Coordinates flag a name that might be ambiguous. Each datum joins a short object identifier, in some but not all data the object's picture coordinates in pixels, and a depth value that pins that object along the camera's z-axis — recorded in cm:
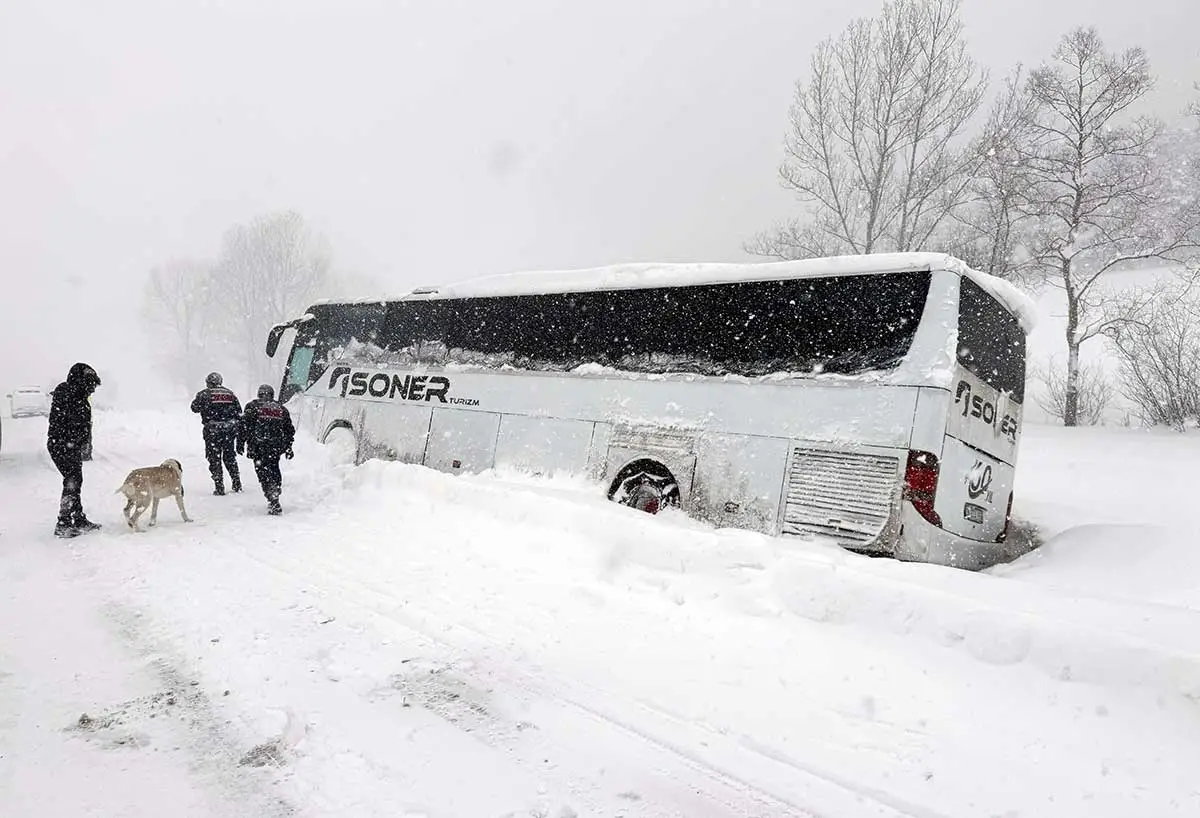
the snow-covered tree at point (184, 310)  5109
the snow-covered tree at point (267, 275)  4516
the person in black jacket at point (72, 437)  698
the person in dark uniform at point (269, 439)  839
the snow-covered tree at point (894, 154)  2155
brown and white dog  728
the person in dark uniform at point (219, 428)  974
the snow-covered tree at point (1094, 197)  1867
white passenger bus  593
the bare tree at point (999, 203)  1992
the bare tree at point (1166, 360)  1494
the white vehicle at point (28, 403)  2500
